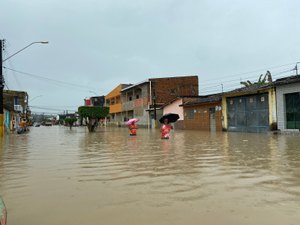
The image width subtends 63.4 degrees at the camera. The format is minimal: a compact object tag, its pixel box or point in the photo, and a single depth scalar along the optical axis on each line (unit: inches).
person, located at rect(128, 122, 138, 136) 698.4
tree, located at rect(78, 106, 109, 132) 1035.9
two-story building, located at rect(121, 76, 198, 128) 1387.3
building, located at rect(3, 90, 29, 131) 1317.1
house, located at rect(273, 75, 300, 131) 649.2
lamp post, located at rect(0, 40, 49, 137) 683.4
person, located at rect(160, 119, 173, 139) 553.3
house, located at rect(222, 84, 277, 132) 713.2
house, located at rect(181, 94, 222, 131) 916.8
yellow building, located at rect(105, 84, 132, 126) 1871.8
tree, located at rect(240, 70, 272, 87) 992.4
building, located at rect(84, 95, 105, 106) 2550.2
